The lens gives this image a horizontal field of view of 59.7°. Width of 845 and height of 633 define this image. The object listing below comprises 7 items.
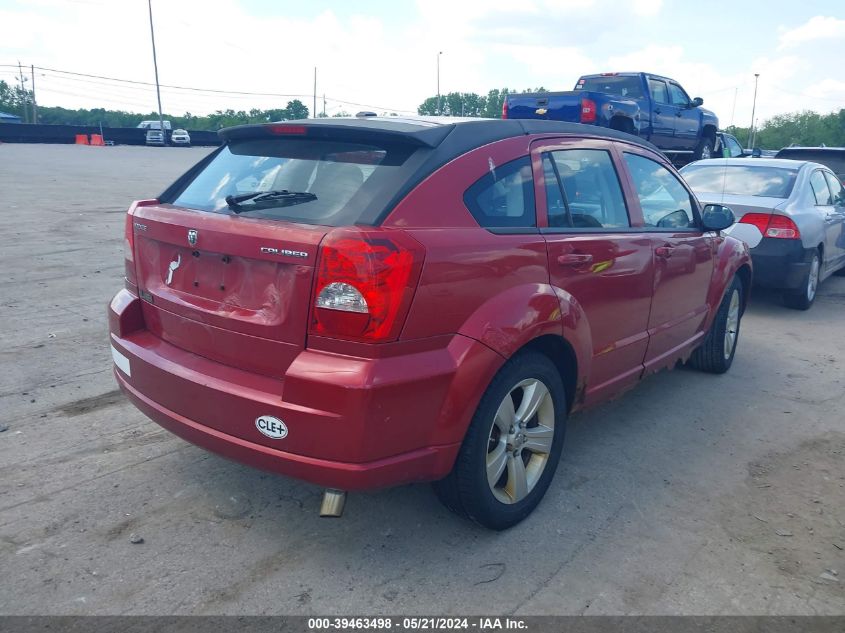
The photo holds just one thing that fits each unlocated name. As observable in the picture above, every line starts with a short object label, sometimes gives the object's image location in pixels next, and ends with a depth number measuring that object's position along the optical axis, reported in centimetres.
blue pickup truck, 1195
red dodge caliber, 270
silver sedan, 770
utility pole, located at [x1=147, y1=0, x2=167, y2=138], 4800
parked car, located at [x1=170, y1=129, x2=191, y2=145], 4856
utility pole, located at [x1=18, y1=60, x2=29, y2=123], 8075
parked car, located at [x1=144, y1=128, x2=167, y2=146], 4800
